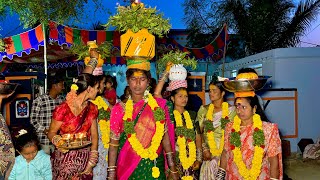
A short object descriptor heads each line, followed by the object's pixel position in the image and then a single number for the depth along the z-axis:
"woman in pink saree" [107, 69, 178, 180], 3.78
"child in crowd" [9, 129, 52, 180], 4.11
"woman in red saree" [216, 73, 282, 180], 3.70
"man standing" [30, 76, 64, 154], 6.01
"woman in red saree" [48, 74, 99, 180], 3.99
